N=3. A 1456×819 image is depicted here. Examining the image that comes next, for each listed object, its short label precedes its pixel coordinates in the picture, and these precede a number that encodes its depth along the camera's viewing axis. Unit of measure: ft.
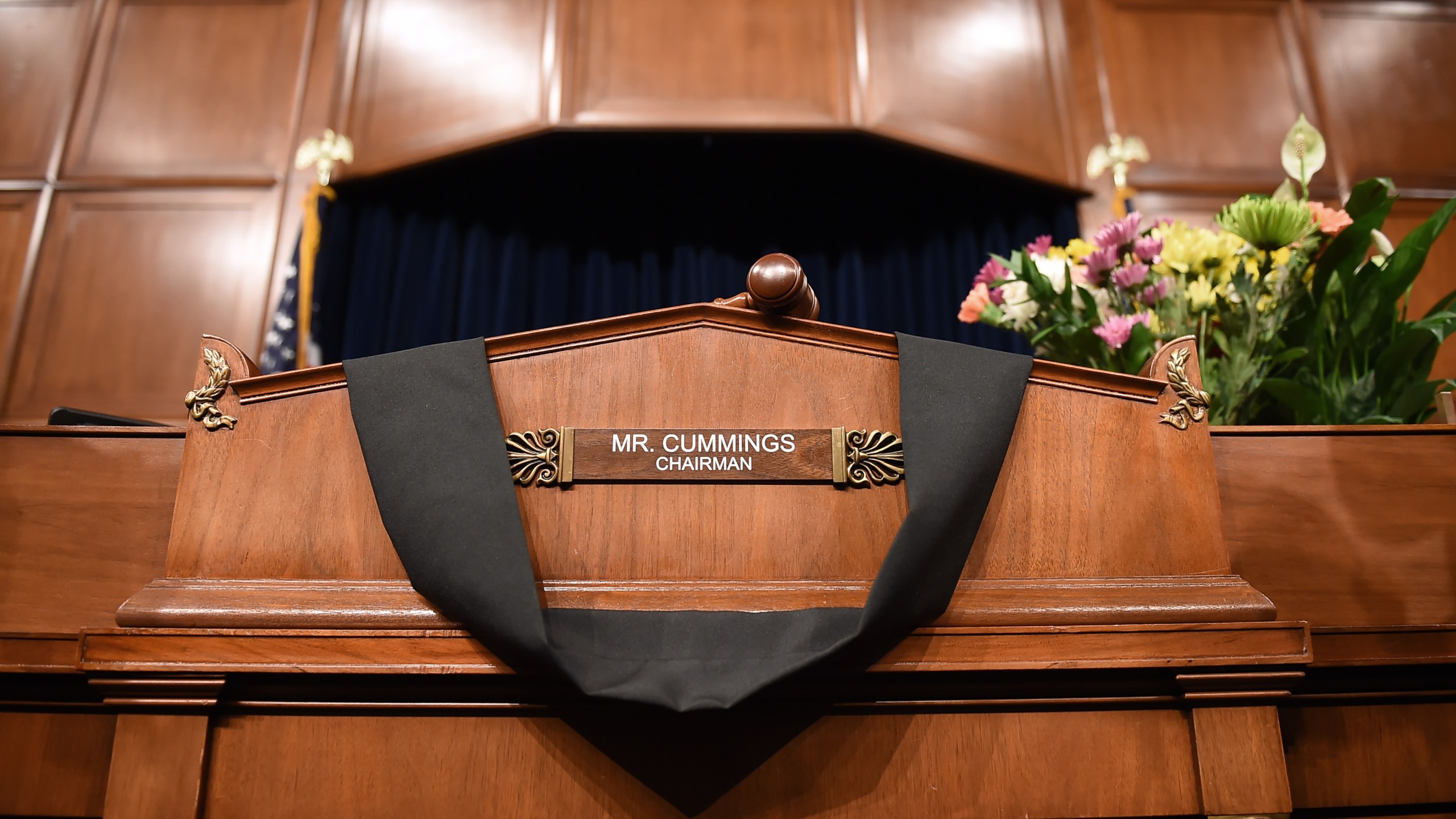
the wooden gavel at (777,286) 3.35
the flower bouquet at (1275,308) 4.86
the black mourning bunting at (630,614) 2.83
